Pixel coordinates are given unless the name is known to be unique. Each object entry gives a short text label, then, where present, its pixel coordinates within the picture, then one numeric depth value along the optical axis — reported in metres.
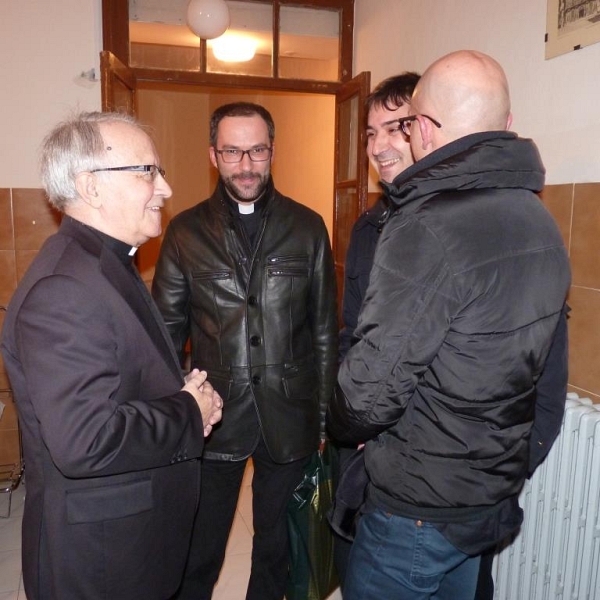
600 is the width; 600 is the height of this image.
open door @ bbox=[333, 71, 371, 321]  3.12
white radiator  1.61
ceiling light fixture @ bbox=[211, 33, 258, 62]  3.33
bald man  1.06
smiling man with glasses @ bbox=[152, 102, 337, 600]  1.86
